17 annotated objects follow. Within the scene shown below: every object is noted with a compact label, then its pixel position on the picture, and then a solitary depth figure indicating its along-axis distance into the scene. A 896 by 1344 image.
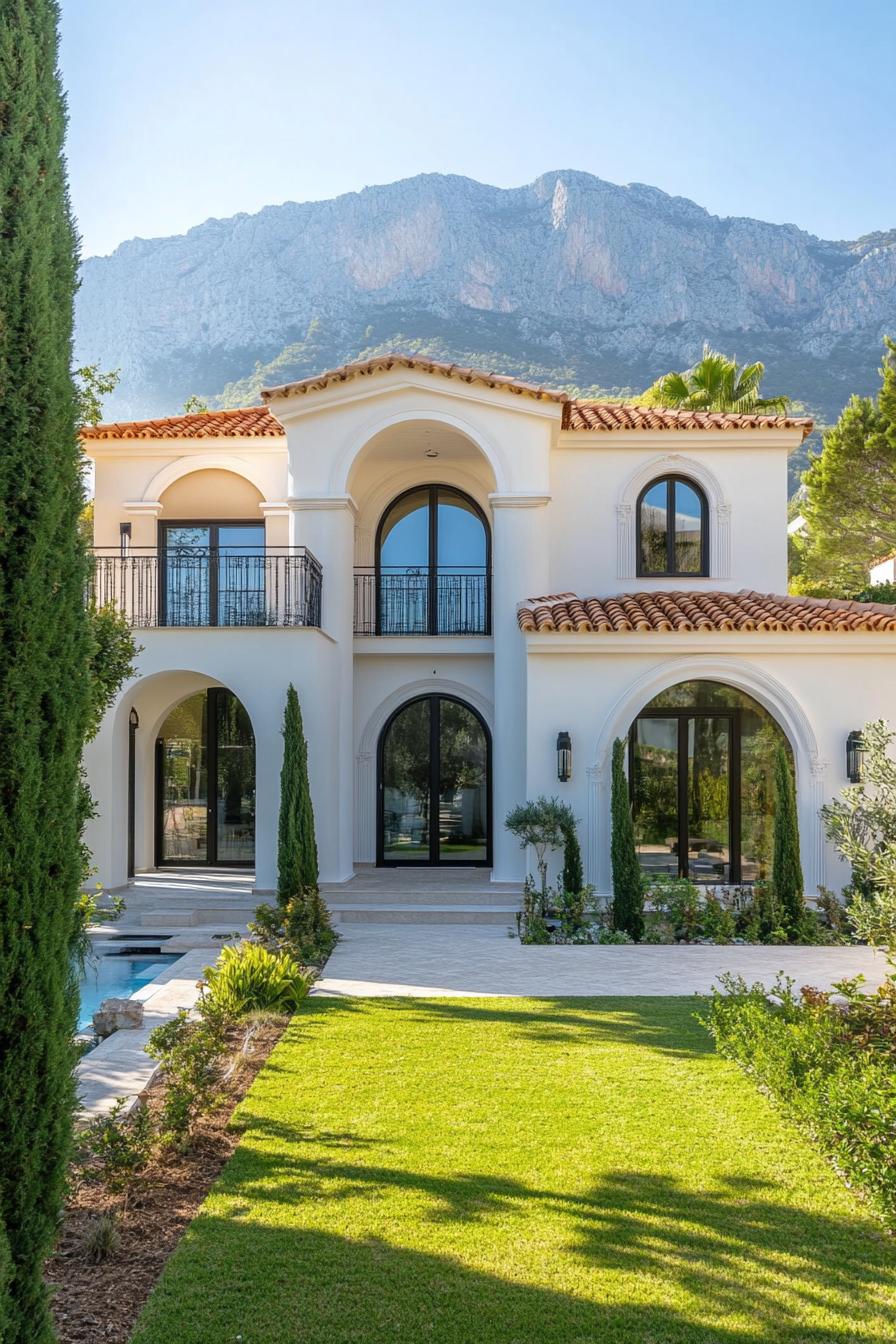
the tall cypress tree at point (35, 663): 4.10
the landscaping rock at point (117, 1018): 9.72
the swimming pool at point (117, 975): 12.20
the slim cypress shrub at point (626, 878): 14.13
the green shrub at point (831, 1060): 5.78
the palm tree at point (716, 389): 32.56
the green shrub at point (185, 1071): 6.63
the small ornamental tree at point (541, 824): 15.11
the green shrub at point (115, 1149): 5.97
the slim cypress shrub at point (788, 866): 14.17
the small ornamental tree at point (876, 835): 7.82
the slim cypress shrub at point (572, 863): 15.12
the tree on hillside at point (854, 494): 30.36
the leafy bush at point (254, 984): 9.70
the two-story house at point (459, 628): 15.89
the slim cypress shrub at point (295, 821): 14.51
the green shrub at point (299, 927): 12.84
